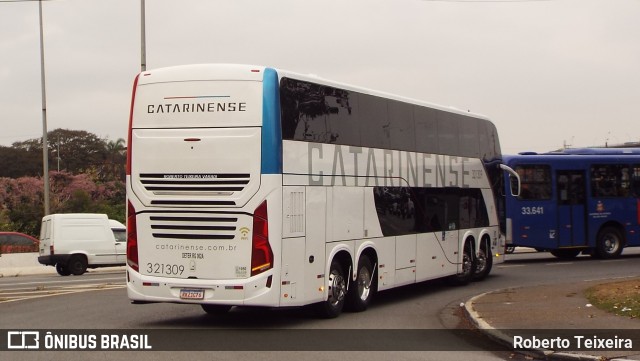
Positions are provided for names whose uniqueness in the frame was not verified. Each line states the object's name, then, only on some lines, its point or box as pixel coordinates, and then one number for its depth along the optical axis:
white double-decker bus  13.23
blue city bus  27.38
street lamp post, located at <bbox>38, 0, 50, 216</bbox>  38.06
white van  30.53
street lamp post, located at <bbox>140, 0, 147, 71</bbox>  29.01
